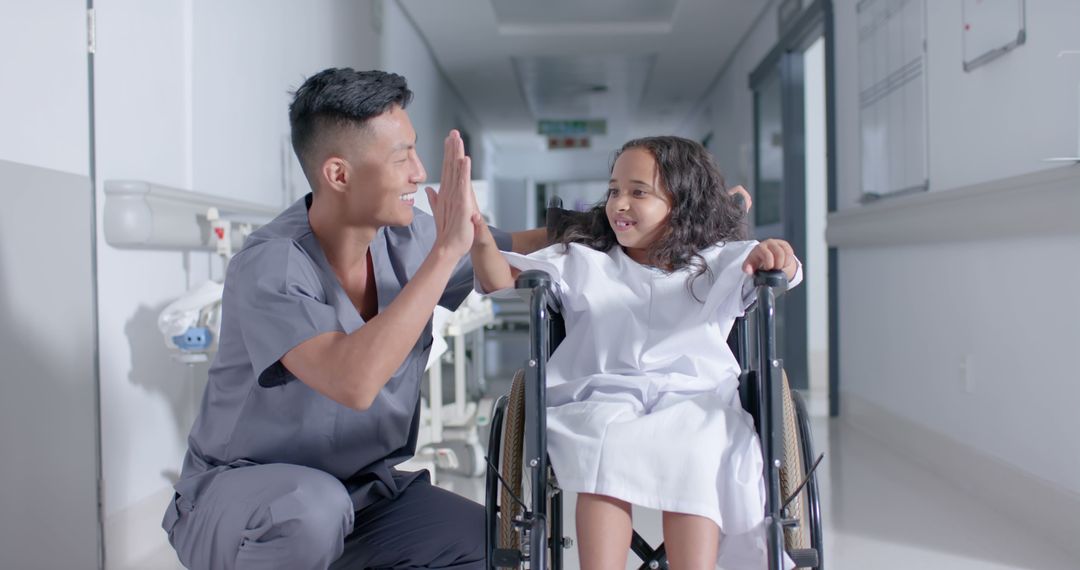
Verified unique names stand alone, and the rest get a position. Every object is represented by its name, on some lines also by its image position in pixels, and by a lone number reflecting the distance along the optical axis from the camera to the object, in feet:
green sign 34.22
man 3.76
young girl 3.95
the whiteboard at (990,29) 7.91
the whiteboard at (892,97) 10.34
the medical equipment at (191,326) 6.70
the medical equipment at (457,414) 9.53
